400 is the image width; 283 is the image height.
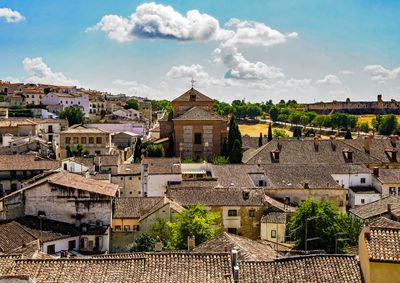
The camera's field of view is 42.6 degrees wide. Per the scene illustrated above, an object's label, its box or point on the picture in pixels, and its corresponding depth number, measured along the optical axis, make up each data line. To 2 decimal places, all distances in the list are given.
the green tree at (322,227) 33.91
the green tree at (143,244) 33.66
